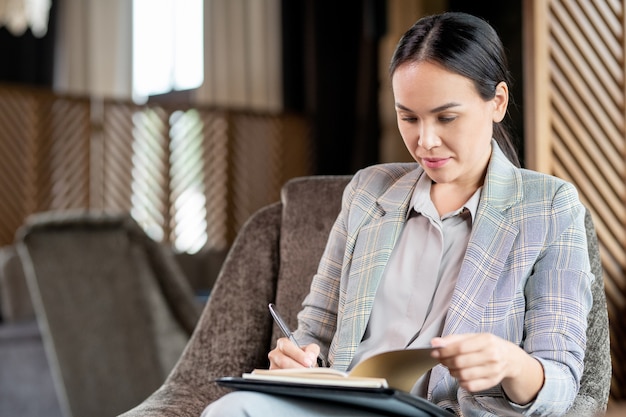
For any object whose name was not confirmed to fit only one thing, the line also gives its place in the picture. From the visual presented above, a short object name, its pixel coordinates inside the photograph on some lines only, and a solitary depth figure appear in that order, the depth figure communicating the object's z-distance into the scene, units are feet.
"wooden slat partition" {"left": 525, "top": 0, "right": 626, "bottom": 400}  10.04
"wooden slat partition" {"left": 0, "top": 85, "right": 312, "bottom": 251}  18.53
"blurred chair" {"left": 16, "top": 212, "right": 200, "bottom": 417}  8.05
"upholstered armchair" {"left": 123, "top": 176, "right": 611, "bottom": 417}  4.99
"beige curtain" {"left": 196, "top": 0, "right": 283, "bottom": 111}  21.43
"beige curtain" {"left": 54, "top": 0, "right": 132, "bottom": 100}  21.57
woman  3.81
